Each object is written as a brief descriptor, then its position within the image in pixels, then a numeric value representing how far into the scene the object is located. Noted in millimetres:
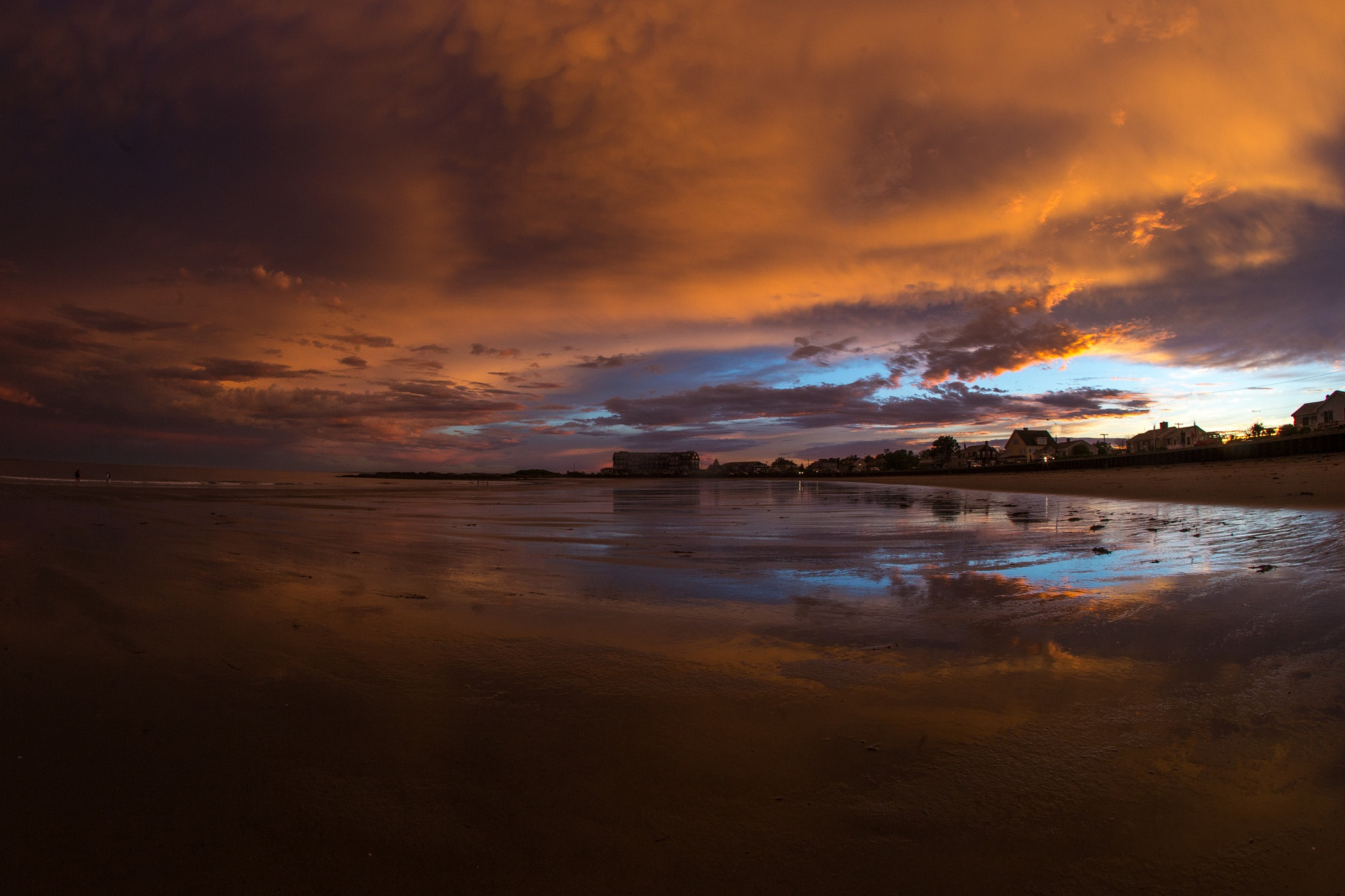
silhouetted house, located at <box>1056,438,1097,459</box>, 111869
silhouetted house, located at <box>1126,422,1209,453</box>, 94125
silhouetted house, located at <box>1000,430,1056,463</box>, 113875
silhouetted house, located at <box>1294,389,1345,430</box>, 65688
